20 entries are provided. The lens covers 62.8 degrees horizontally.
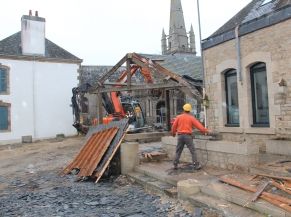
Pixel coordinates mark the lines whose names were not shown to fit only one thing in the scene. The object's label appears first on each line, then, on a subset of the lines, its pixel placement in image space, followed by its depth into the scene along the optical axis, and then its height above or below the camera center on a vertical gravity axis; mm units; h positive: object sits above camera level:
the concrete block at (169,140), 7217 -754
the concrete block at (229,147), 5356 -789
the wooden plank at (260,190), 4028 -1355
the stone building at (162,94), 13121 +1741
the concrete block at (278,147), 5891 -874
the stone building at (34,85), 16695 +2593
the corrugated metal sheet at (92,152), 7140 -1081
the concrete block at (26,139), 16819 -1315
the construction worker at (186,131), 6014 -396
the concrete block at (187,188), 4788 -1467
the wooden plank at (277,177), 4333 -1213
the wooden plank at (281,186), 4105 -1312
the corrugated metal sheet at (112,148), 6867 -915
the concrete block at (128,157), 6980 -1164
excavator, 13149 +494
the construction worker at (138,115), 13786 +107
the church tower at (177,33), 42725 +14879
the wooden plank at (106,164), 6729 -1328
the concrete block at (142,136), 8604 -730
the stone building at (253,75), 6235 +1126
